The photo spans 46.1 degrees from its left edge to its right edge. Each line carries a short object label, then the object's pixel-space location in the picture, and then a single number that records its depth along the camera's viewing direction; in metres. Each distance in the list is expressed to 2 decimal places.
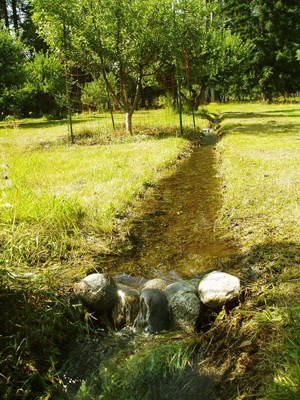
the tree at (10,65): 19.94
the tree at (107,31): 12.48
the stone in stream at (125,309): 3.28
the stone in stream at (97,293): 3.30
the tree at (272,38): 31.34
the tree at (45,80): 25.48
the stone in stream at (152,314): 3.11
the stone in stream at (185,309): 3.04
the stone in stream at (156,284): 3.50
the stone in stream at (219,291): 3.05
